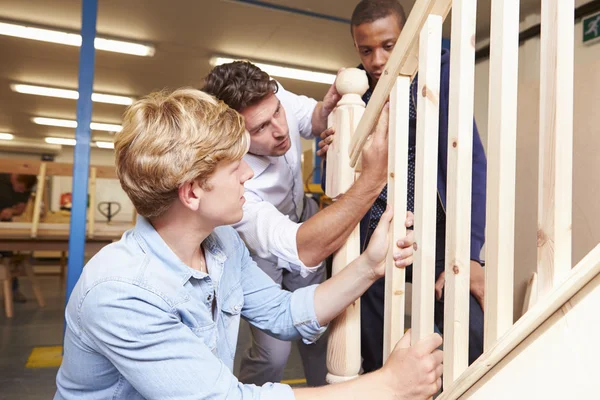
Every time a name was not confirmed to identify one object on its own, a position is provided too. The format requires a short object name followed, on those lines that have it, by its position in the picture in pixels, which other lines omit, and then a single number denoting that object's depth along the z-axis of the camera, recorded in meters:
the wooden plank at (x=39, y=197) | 3.86
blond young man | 0.90
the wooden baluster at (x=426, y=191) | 1.02
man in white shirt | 1.22
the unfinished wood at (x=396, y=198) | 1.11
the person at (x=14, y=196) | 5.05
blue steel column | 3.09
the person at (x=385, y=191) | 1.45
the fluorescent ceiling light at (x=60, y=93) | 7.81
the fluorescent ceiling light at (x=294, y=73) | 6.42
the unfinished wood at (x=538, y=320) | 0.66
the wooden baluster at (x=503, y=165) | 0.81
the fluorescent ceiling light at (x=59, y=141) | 12.89
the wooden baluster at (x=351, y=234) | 1.23
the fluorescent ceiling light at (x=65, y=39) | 5.24
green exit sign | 4.25
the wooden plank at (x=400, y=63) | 1.00
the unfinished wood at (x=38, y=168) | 3.74
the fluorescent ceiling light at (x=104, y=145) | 13.69
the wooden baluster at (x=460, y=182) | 0.92
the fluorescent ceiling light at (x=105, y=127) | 11.00
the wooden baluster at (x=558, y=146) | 0.71
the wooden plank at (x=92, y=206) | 4.00
